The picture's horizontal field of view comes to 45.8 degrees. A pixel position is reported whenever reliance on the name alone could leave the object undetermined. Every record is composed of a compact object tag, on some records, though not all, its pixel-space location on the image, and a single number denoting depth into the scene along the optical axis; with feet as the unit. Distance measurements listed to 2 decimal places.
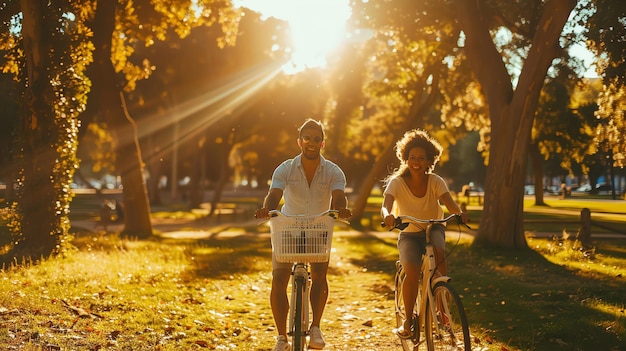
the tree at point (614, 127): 76.49
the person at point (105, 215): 82.48
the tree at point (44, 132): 43.29
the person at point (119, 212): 102.59
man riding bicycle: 18.97
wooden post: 60.64
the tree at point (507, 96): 51.03
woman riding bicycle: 19.98
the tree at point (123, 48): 62.18
